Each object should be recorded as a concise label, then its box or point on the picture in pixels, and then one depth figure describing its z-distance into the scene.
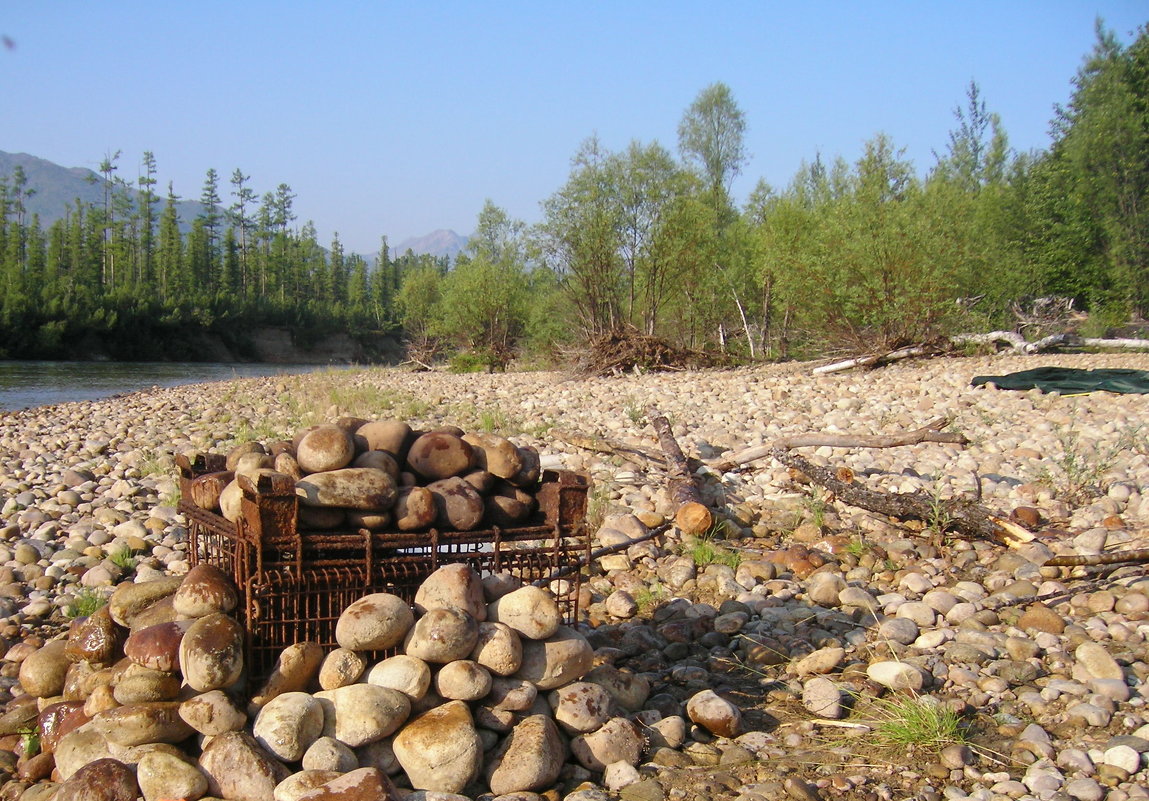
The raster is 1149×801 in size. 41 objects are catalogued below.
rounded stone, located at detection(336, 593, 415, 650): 2.70
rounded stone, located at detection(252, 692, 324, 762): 2.45
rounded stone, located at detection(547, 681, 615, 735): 2.77
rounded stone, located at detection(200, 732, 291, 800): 2.36
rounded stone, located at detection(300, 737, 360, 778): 2.40
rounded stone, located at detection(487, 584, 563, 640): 2.88
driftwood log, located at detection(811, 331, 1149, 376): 15.45
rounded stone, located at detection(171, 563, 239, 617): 2.81
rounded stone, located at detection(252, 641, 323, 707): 2.66
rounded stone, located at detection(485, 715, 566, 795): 2.51
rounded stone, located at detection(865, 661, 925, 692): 3.20
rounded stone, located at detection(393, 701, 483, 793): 2.45
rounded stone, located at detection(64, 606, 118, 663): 2.98
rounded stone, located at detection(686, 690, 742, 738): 2.92
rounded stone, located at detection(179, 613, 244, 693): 2.55
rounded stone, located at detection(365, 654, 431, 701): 2.62
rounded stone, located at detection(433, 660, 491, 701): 2.62
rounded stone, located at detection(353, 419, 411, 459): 3.42
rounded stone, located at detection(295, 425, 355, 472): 3.15
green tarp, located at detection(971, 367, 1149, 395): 10.05
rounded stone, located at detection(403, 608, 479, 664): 2.67
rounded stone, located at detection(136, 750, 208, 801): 2.33
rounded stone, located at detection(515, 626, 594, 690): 2.83
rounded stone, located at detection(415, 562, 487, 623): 2.87
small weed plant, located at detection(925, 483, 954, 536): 5.04
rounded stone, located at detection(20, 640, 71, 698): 3.04
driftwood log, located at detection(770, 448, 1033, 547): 4.99
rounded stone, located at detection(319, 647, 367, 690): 2.68
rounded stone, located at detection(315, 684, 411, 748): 2.50
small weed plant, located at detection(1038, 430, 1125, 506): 5.62
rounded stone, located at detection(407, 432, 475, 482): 3.38
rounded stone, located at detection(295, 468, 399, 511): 2.93
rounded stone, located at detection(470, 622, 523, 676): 2.74
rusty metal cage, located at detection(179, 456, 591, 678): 2.81
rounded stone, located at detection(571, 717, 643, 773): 2.70
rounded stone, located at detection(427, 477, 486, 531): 3.20
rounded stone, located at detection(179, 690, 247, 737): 2.50
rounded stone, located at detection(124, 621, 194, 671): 2.65
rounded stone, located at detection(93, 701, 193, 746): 2.48
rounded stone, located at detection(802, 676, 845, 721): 3.06
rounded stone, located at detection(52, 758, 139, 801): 2.29
